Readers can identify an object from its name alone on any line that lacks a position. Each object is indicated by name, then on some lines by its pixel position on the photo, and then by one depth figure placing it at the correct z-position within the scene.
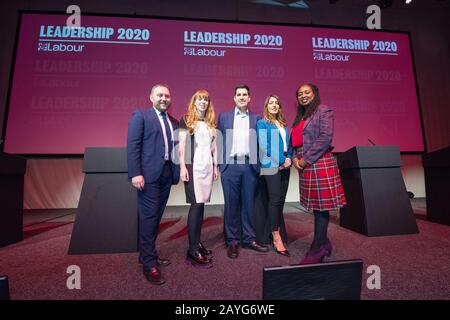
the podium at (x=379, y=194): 2.18
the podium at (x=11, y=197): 1.95
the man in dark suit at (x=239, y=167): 1.78
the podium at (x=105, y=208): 1.83
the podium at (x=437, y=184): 2.45
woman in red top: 1.49
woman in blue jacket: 1.77
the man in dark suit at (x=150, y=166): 1.36
